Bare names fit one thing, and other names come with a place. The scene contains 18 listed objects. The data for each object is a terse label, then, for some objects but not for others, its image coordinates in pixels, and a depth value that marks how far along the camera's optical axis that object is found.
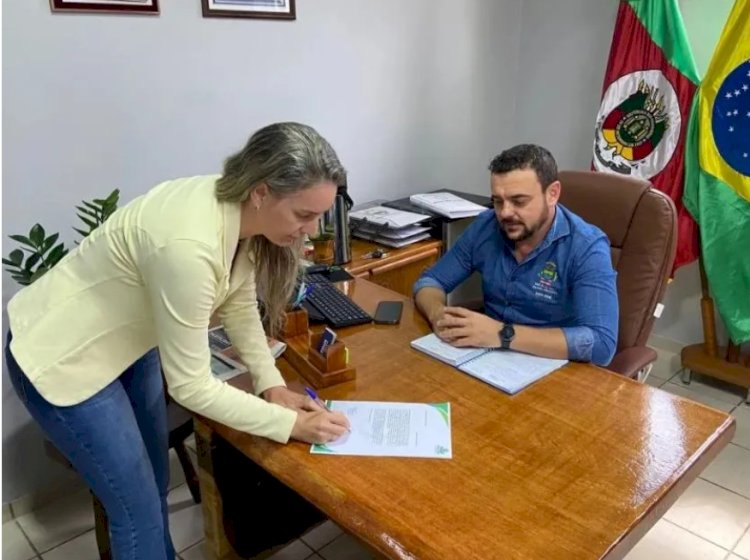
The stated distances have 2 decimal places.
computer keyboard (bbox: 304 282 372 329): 1.66
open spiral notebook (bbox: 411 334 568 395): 1.37
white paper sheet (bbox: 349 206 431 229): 2.46
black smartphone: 1.68
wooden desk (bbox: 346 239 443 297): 2.26
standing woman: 1.08
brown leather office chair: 1.80
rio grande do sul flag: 2.59
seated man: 1.53
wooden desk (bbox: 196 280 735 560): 0.95
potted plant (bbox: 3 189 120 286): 1.75
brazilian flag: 2.39
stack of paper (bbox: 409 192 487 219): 2.56
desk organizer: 1.36
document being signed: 1.15
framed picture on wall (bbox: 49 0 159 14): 1.78
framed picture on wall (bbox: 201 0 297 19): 2.09
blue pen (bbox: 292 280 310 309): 1.65
